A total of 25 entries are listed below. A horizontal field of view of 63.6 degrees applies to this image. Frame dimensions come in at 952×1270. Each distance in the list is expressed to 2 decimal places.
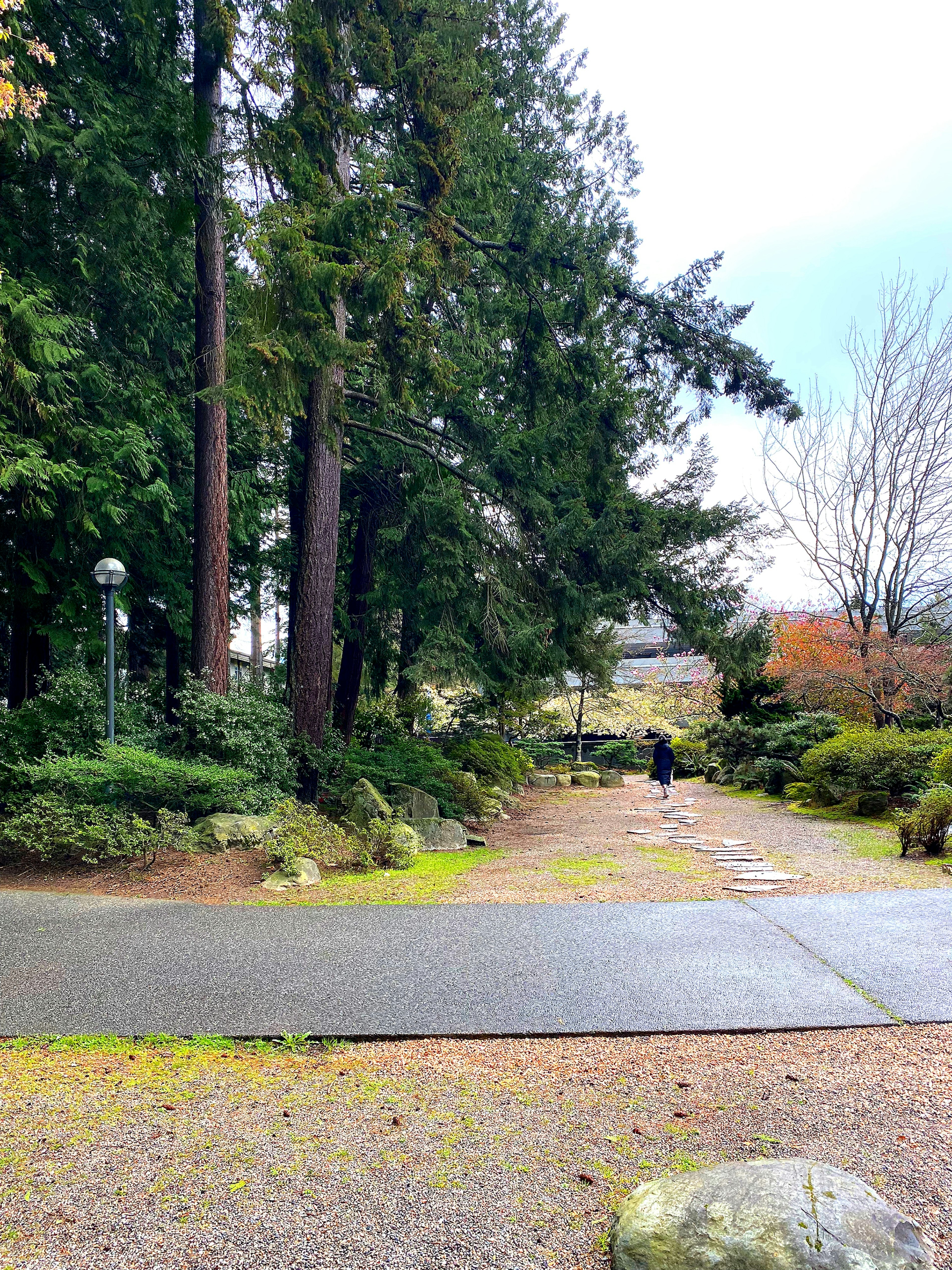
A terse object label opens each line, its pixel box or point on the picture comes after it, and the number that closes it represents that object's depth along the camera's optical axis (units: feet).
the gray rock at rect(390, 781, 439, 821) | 31.22
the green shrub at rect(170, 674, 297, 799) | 27.66
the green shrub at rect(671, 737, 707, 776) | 67.41
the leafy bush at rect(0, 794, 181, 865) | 22.57
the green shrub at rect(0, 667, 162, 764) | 26.84
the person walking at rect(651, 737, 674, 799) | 49.83
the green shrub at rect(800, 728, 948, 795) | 32.45
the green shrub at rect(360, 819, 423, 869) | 24.13
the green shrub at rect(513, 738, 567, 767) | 65.31
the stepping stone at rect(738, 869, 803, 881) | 22.06
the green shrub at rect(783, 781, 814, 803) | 41.19
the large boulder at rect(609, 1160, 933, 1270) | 6.27
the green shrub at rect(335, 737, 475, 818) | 32.81
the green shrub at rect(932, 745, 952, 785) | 29.27
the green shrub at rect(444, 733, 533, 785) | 45.11
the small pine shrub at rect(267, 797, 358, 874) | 22.54
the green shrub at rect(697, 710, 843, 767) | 45.55
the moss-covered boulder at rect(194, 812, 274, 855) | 24.41
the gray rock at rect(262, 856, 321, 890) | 21.22
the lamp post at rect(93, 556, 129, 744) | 26.61
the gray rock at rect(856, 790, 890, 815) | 33.86
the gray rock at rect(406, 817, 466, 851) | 29.32
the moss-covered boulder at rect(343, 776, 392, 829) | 27.20
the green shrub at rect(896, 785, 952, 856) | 24.30
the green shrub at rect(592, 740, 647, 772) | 80.84
